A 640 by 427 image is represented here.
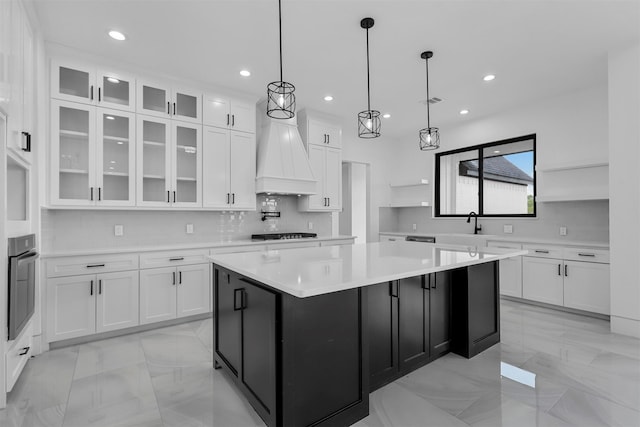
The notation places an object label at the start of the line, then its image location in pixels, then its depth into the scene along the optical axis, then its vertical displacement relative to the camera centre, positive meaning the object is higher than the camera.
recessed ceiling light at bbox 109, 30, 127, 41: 2.82 +1.64
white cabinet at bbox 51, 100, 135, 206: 3.06 +0.61
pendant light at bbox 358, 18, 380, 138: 2.66 +0.83
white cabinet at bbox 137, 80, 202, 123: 3.53 +1.33
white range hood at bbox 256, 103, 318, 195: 4.28 +0.77
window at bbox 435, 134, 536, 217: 4.84 +0.60
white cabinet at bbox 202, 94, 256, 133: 3.94 +1.32
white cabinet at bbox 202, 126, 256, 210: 3.95 +0.59
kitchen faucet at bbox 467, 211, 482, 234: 5.22 -0.12
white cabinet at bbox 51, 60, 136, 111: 3.05 +1.33
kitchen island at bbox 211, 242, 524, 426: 1.65 -0.70
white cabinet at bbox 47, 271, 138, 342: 2.88 -0.86
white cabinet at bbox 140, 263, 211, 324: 3.31 -0.85
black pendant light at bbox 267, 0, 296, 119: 2.13 +0.80
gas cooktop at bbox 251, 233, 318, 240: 4.41 -0.31
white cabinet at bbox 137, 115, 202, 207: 3.54 +0.61
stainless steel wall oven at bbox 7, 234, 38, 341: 2.03 -0.47
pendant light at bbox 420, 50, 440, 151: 3.10 +0.77
